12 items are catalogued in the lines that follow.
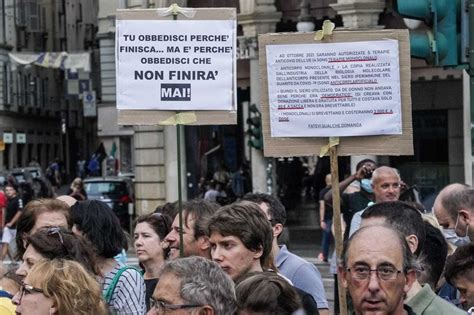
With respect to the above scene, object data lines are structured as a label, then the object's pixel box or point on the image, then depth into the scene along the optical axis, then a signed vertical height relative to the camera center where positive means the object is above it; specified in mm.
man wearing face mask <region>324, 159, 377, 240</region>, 15017 -643
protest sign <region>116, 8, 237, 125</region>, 11112 +396
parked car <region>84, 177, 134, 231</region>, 41839 -1500
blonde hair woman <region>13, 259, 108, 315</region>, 7483 -686
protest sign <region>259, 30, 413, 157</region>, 10264 +206
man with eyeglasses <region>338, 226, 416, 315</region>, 6480 -544
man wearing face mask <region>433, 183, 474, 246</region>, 10264 -531
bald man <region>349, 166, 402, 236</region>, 12909 -440
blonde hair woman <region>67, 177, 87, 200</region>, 29691 -977
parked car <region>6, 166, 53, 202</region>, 49809 -1500
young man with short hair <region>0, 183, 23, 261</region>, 28729 -1374
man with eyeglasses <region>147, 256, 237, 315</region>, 6871 -637
